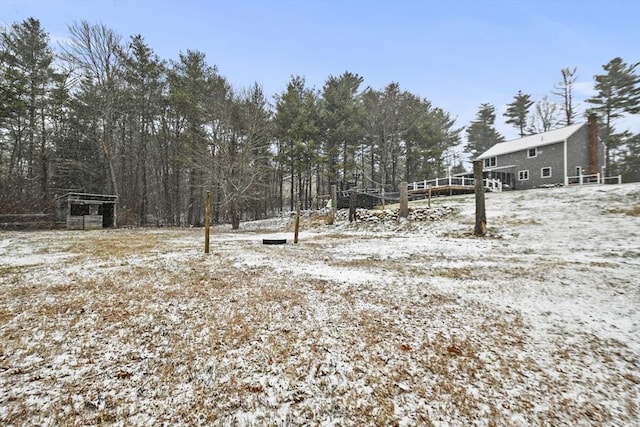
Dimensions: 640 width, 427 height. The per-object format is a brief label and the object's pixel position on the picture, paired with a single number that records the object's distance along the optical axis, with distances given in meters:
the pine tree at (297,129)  22.22
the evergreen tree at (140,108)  18.34
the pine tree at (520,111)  33.78
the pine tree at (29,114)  15.37
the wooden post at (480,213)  8.66
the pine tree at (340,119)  23.78
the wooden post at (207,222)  6.71
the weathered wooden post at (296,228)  8.95
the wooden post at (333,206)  14.12
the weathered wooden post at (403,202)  11.98
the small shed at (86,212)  14.92
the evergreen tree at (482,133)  37.09
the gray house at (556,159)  19.56
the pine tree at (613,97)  24.64
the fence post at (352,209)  13.66
